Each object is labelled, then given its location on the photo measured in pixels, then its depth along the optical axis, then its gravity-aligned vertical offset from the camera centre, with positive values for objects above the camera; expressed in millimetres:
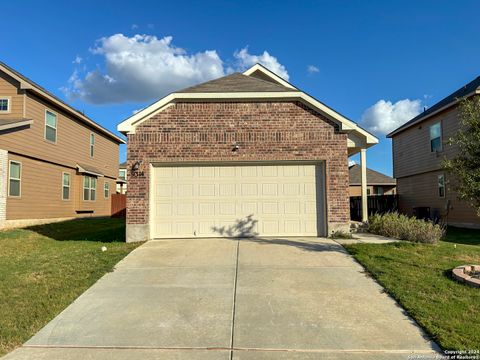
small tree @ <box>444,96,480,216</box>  7723 +845
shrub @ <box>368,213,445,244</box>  10641 -751
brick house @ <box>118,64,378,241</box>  11328 +1141
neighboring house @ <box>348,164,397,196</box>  36875 +1635
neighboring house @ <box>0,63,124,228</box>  15711 +2096
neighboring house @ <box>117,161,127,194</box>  35344 +1839
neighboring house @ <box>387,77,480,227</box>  18000 +2143
